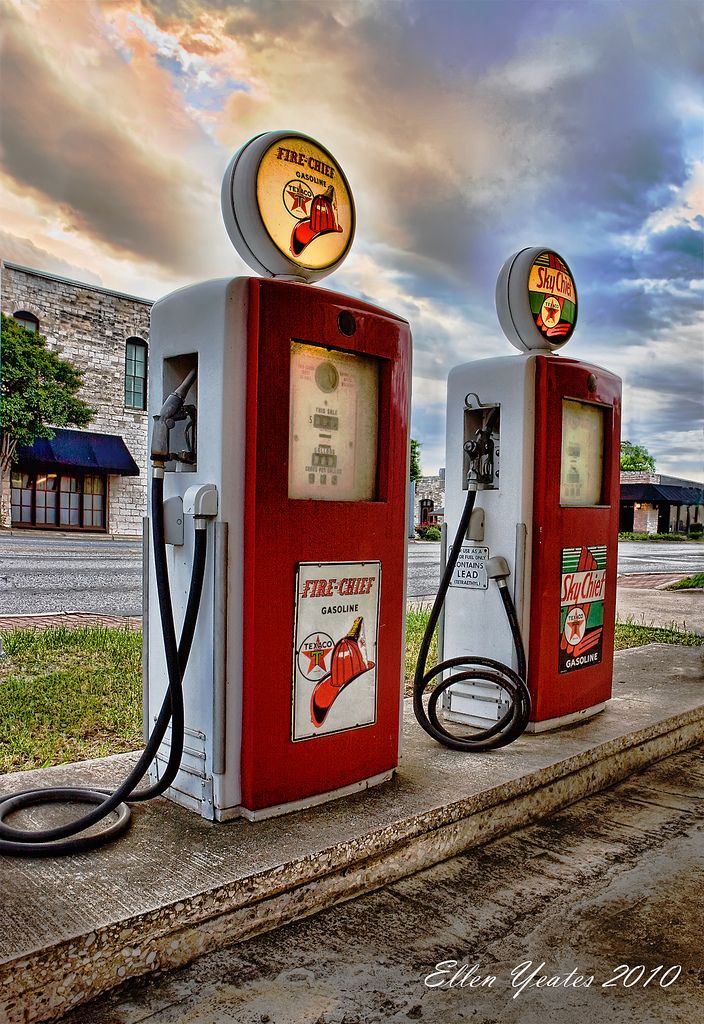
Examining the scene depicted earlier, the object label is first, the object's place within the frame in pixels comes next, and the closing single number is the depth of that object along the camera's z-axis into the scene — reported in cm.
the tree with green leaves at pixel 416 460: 4416
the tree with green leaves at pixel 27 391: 2131
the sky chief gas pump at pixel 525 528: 381
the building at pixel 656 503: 4197
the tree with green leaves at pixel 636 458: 6384
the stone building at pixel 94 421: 2322
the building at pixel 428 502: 4028
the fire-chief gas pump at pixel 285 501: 261
